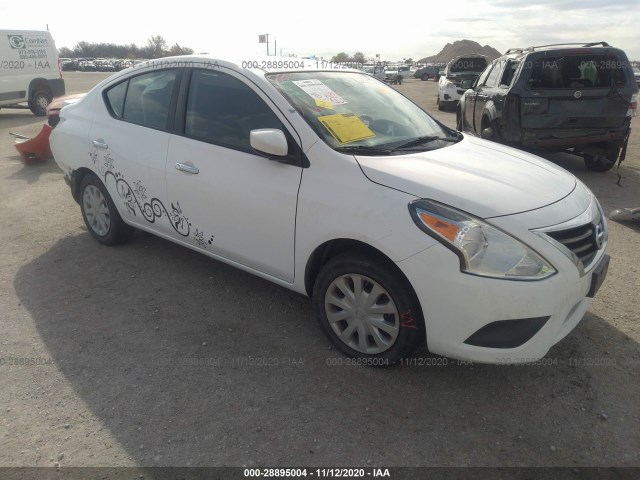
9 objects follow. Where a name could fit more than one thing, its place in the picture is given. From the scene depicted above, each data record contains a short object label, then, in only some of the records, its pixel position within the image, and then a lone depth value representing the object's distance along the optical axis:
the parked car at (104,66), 56.81
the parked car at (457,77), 16.83
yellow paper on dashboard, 2.96
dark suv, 6.62
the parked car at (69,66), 60.76
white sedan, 2.38
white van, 13.30
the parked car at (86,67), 58.81
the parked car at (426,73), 49.78
